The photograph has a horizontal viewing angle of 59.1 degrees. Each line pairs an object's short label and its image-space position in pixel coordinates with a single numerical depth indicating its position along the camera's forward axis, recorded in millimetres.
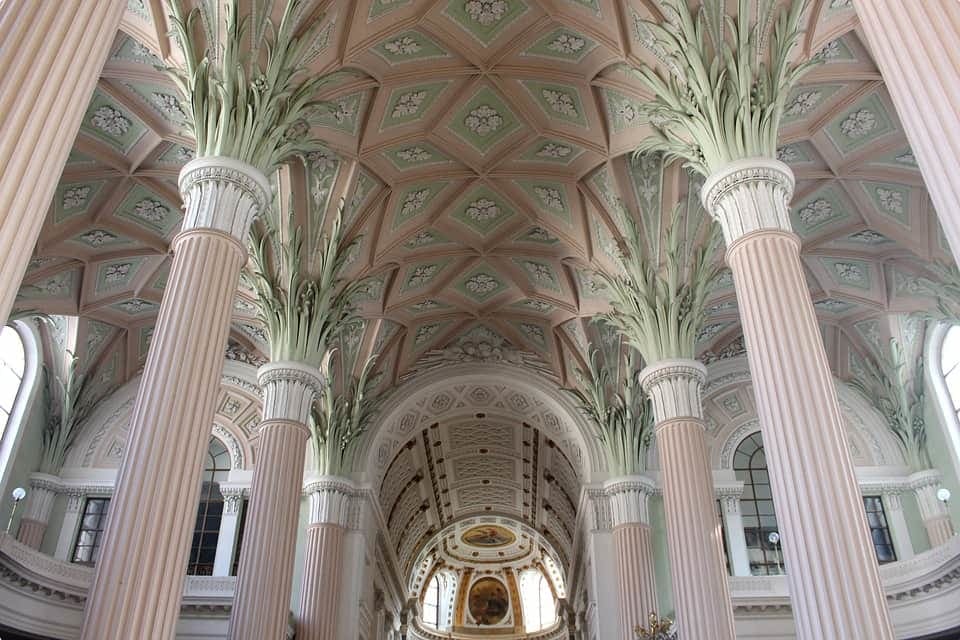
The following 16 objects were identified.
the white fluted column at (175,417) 7367
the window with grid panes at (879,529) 19334
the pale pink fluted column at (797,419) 7398
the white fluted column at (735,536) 19781
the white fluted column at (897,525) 19172
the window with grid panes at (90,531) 19734
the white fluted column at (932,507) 18719
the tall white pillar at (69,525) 19547
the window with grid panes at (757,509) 19953
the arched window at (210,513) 20094
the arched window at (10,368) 18703
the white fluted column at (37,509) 19188
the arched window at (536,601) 41906
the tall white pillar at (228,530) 19859
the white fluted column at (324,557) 17094
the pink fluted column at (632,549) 17139
